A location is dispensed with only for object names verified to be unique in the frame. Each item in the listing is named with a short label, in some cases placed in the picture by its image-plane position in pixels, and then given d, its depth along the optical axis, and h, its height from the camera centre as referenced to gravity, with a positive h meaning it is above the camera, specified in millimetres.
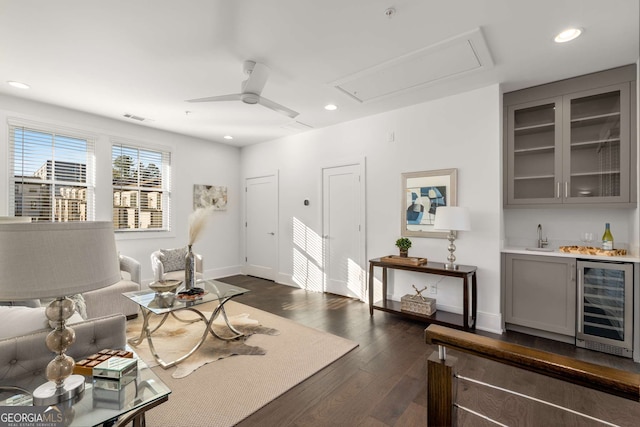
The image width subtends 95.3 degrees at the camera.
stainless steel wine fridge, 2676 -890
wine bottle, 3006 -269
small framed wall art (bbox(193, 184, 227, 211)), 5629 +330
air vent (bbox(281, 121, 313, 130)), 4770 +1468
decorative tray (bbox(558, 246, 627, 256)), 2865 -374
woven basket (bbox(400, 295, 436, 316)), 3465 -1105
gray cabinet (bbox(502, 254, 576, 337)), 2965 -842
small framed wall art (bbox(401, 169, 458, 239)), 3668 +202
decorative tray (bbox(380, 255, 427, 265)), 3545 -589
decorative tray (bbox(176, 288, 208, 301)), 2729 -791
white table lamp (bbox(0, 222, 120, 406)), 984 -206
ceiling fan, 2816 +1253
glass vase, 2979 -591
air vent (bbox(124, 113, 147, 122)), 4391 +1465
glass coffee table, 2568 -836
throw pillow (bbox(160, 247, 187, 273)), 4270 -694
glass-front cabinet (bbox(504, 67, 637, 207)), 2922 +790
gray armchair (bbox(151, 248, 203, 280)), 4020 -780
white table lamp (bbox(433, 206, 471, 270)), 3221 -63
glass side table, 1156 -822
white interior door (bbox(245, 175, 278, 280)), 5781 -289
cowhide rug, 2615 -1321
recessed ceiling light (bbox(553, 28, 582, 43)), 2373 +1496
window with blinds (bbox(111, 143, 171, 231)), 4680 +422
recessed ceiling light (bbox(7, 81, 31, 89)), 3347 +1483
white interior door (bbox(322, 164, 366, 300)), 4539 -270
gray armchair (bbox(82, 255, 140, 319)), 3287 -990
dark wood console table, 3127 -1000
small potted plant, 3764 -412
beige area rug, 1934 -1332
